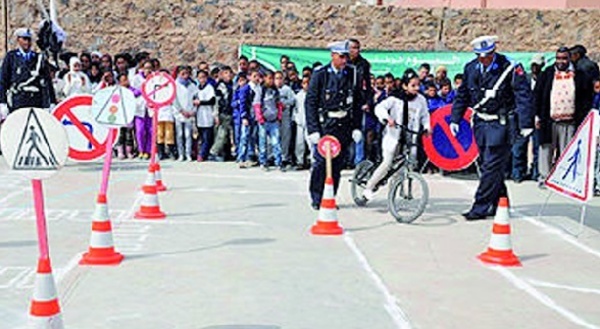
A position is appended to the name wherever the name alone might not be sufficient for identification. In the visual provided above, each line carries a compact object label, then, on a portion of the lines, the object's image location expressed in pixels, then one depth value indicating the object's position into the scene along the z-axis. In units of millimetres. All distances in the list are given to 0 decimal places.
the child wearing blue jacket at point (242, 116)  14352
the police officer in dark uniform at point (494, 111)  9594
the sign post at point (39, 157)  4648
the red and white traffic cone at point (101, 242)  6871
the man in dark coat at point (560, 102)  12133
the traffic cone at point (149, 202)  9070
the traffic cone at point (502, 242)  7387
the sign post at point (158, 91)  10794
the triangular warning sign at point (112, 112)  7691
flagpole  18453
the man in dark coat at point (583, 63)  12219
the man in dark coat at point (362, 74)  10135
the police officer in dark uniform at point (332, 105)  9867
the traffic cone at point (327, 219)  8508
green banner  17750
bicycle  9234
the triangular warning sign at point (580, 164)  8953
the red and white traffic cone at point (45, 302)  4594
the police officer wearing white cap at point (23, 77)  11945
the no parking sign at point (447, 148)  11328
